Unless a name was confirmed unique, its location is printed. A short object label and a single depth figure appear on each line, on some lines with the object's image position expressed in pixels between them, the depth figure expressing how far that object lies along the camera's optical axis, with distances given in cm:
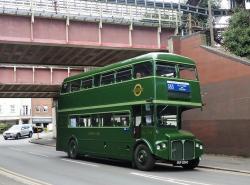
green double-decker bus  1775
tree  3053
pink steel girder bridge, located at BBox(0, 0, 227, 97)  2725
